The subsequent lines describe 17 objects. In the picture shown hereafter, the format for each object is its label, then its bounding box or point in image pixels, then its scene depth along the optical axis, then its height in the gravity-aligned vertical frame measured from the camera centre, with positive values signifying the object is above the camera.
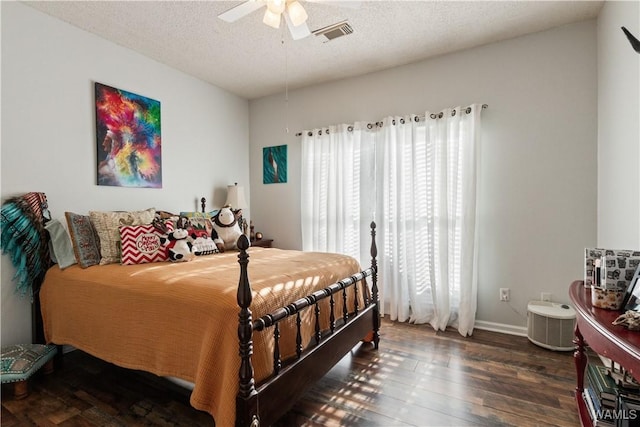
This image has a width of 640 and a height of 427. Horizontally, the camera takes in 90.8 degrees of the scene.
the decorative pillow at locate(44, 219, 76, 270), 2.29 -0.25
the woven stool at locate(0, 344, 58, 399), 1.94 -0.97
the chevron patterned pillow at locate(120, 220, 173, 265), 2.34 -0.26
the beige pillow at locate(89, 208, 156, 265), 2.37 -0.14
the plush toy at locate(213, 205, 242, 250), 3.08 -0.17
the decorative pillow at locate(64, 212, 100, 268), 2.29 -0.21
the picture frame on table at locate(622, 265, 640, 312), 1.23 -0.36
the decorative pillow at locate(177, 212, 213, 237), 2.85 -0.12
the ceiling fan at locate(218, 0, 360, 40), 1.87 +1.22
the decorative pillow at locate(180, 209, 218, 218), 3.08 -0.05
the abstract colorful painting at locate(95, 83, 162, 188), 2.85 +0.69
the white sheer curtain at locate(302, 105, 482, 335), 3.00 +0.06
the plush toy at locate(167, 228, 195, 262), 2.46 -0.29
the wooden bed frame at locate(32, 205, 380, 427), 1.38 -0.82
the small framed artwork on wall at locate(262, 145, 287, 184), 4.20 +0.61
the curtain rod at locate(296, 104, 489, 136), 2.99 +0.93
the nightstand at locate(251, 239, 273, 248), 3.93 -0.42
